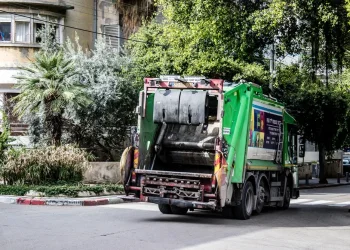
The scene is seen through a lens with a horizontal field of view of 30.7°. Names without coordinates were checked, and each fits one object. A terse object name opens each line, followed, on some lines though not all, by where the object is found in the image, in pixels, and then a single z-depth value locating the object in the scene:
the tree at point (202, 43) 23.41
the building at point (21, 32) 27.62
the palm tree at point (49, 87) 23.06
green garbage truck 14.20
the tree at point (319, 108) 32.22
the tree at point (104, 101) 26.23
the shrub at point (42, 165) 20.61
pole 27.50
